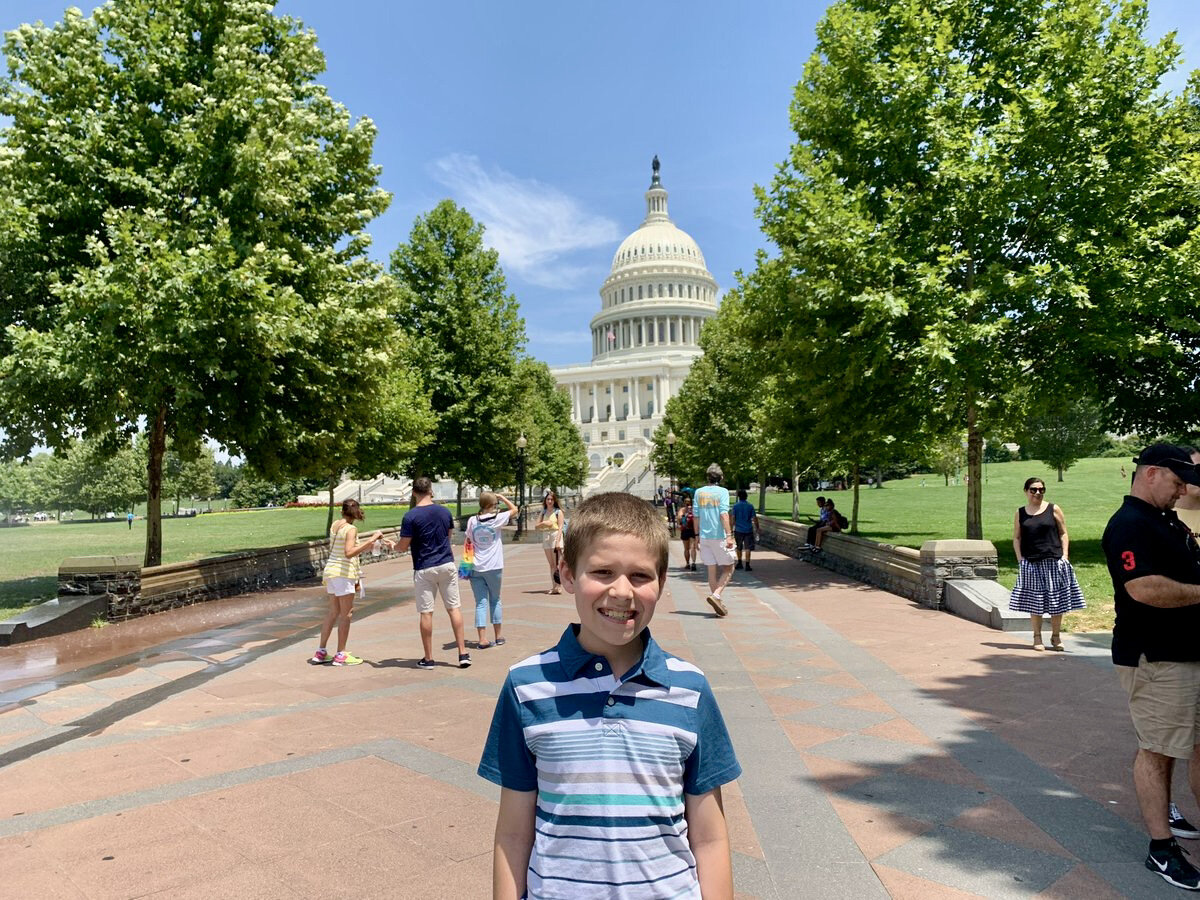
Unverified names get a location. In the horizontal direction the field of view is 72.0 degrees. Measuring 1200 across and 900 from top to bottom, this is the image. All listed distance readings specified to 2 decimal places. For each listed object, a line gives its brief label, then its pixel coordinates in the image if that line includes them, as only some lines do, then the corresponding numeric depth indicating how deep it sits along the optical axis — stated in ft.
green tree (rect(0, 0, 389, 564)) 38.96
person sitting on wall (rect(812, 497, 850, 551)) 64.44
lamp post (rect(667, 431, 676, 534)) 112.06
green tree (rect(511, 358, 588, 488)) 104.58
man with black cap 12.42
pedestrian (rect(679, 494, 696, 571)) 62.59
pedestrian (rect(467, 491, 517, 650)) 30.17
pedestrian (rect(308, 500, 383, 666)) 27.20
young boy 6.13
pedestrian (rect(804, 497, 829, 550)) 66.74
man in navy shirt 27.22
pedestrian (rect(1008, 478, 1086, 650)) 27.63
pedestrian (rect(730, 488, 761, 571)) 57.11
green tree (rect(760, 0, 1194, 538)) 48.37
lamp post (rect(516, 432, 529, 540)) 101.50
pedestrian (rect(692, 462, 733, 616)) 38.65
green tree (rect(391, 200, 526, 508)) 98.22
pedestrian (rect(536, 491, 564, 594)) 44.78
